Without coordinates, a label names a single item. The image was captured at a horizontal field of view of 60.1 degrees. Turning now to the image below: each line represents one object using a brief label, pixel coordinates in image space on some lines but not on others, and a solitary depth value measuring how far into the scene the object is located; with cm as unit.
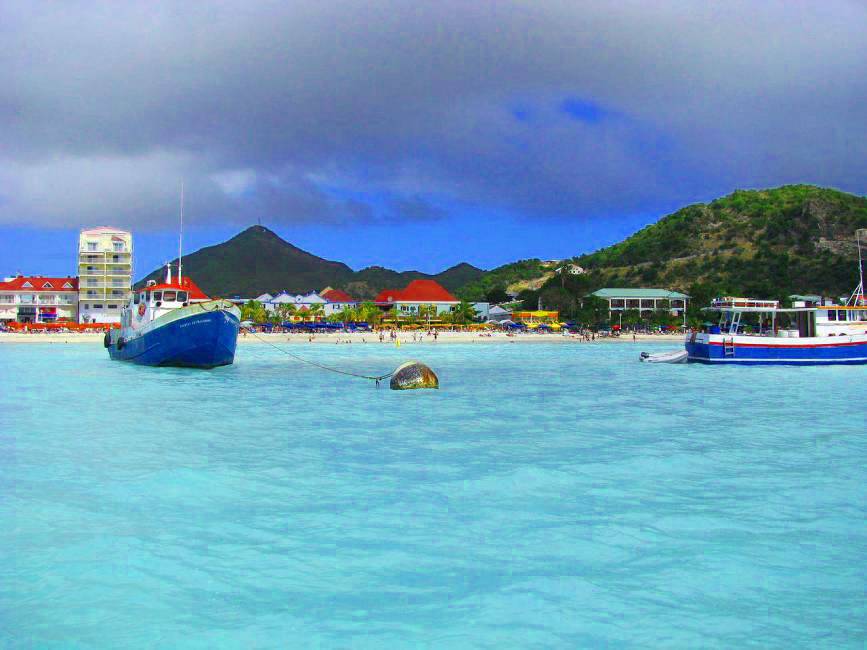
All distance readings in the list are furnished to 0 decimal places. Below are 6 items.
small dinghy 4212
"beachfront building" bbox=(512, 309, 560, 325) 9631
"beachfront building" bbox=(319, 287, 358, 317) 11588
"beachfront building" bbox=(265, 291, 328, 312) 11288
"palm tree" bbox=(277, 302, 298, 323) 10131
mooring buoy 2584
